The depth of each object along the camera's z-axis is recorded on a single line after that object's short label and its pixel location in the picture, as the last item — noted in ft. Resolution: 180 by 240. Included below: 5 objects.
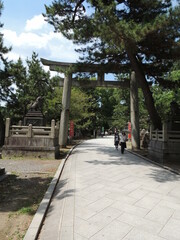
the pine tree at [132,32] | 28.19
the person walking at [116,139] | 54.84
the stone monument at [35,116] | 43.68
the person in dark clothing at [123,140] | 44.47
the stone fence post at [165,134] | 33.99
